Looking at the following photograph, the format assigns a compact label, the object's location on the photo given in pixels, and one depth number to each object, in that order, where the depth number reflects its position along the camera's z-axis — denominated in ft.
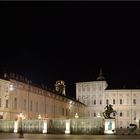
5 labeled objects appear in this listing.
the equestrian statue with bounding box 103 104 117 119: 88.52
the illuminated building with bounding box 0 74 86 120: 119.63
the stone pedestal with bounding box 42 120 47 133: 91.42
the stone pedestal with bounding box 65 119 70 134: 88.72
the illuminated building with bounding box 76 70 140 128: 233.47
